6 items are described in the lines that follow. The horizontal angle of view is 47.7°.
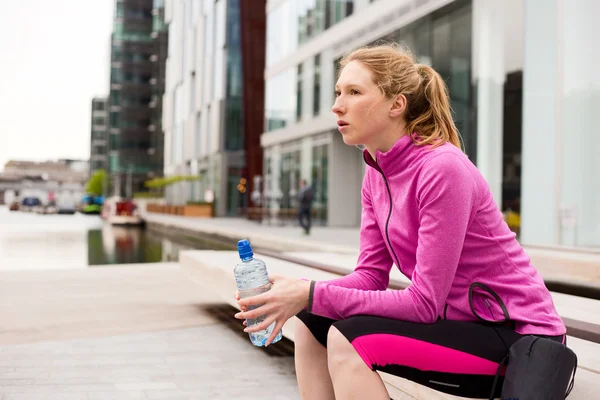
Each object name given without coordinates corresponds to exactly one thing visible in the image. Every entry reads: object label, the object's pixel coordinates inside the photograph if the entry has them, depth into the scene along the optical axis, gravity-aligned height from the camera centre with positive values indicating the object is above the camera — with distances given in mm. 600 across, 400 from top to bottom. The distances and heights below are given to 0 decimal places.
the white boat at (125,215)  37281 -1213
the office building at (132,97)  84562 +12551
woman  1740 -224
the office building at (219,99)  39688 +6447
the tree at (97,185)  114938 +1301
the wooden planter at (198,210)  42375 -968
